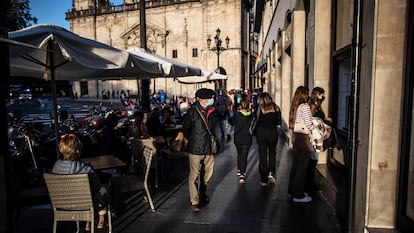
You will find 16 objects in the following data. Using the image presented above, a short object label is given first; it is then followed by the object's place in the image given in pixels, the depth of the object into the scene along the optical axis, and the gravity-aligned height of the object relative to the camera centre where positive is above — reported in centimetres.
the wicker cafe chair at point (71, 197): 337 -118
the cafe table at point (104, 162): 472 -114
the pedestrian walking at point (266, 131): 587 -76
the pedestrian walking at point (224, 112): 1236 -82
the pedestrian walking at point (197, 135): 483 -67
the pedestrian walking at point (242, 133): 616 -85
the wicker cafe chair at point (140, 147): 557 -102
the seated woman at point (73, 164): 351 -83
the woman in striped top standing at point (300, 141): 480 -80
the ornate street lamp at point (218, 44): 2108 +337
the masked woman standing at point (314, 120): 470 -50
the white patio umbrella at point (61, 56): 387 +56
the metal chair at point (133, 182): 455 -137
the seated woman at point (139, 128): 693 -80
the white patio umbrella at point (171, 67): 721 +66
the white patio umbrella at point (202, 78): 1505 +71
